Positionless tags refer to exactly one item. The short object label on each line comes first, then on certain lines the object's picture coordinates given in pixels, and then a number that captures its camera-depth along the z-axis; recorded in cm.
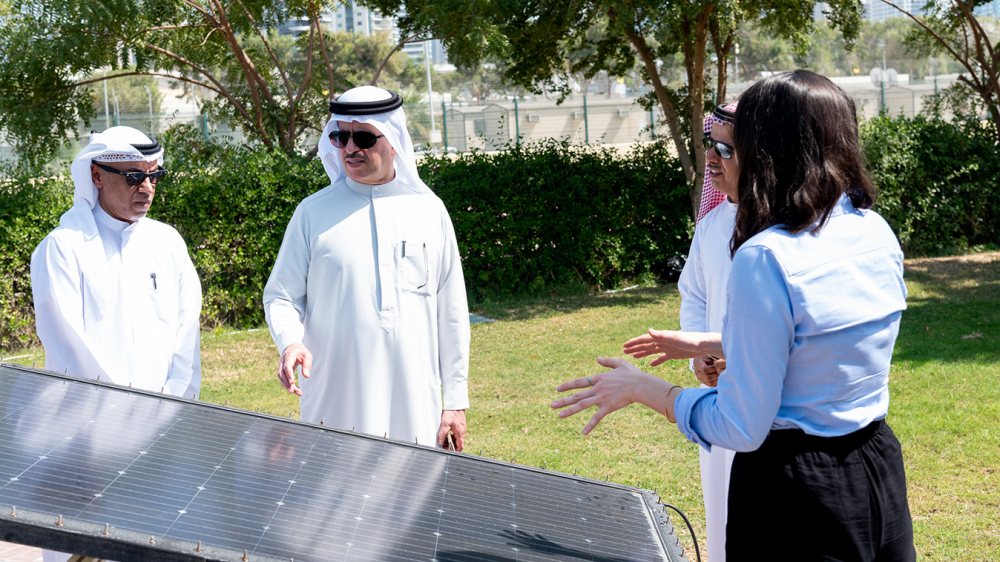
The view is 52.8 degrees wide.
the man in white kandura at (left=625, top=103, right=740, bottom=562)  365
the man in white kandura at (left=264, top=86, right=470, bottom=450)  397
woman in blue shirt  221
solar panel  189
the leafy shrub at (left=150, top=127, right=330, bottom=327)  1159
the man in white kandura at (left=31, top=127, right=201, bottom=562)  400
